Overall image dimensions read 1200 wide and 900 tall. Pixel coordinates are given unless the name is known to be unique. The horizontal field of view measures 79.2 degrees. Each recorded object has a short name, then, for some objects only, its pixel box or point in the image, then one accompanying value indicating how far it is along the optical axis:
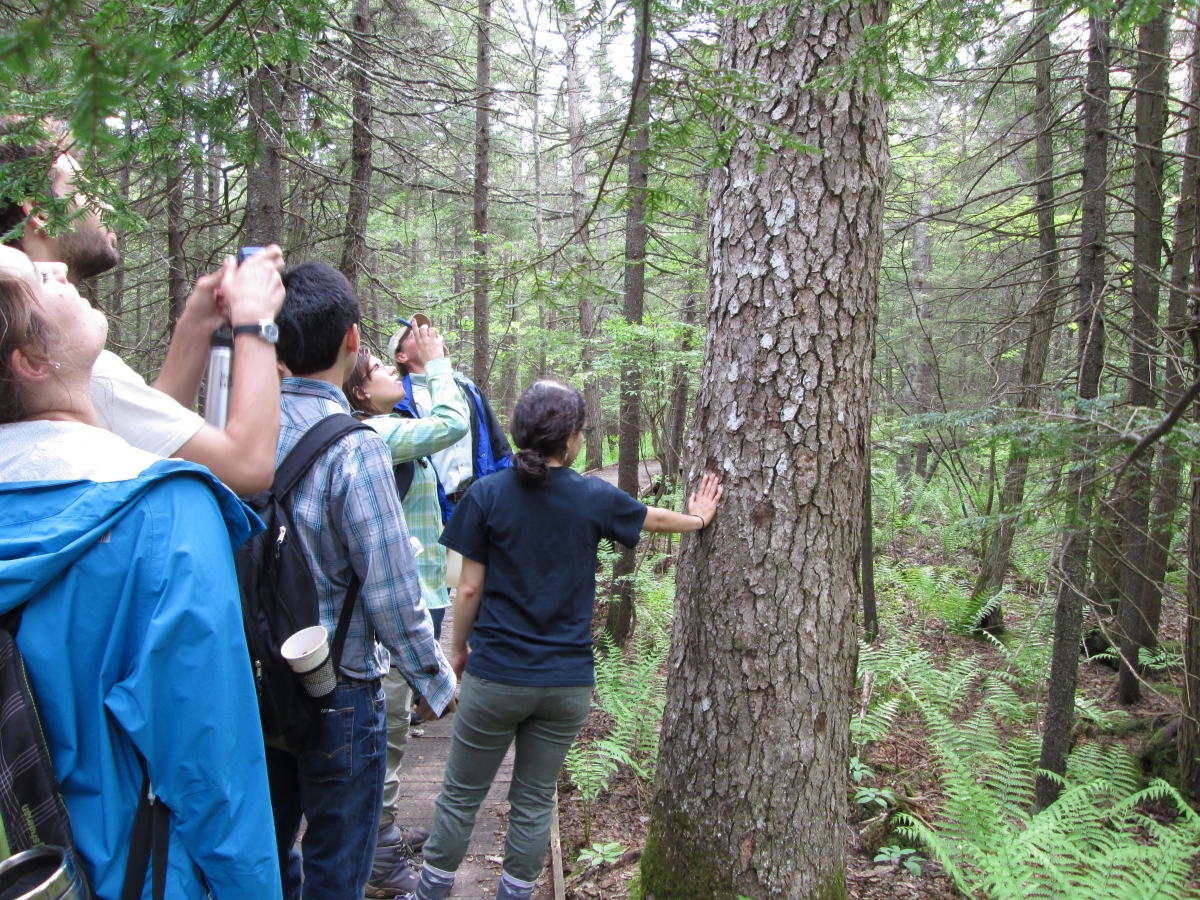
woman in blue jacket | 1.16
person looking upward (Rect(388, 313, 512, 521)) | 4.05
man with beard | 1.71
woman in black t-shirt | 2.76
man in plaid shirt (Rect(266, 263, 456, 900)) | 2.12
